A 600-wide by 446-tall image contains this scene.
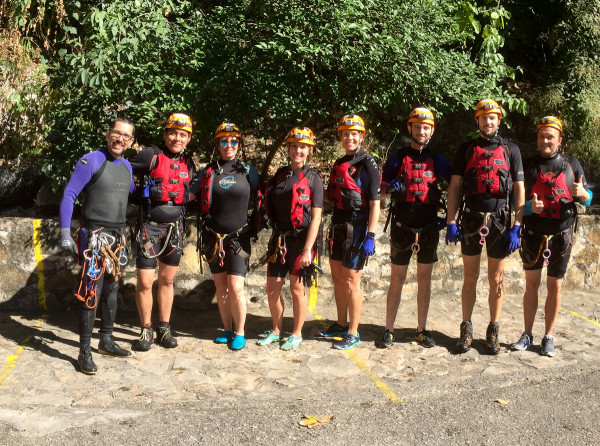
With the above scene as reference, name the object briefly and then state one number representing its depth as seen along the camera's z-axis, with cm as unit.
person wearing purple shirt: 553
